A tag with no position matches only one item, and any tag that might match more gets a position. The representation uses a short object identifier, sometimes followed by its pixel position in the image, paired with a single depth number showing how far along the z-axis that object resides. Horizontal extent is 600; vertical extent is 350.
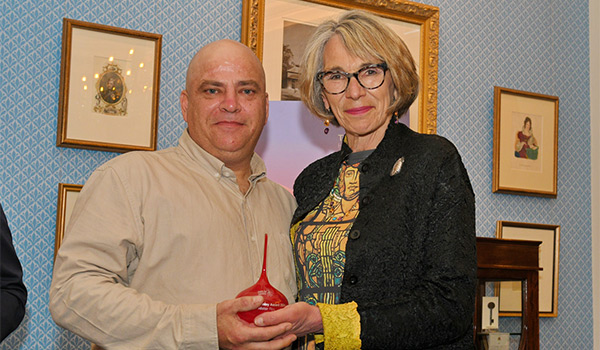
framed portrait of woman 4.09
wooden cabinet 3.45
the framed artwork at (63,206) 3.04
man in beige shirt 1.88
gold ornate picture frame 3.53
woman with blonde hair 1.91
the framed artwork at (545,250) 4.07
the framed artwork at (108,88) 3.11
